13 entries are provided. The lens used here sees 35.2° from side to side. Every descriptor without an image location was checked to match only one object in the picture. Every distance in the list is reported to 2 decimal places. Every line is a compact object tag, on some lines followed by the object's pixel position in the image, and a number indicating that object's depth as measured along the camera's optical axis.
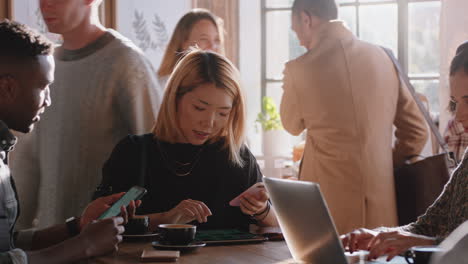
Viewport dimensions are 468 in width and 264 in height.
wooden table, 1.80
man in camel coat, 3.32
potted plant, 6.99
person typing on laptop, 1.85
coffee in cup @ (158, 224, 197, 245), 1.92
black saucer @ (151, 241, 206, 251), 1.90
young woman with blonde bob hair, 2.44
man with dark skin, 1.76
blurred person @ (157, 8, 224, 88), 3.57
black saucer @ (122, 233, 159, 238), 2.13
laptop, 1.49
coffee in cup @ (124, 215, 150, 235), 2.17
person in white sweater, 2.55
